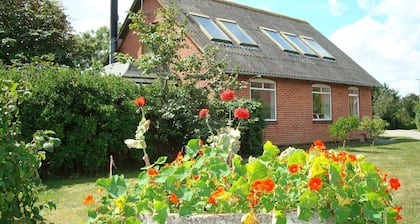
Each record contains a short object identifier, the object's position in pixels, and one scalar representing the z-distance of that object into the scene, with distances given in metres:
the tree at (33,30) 19.73
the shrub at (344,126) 13.56
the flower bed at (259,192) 1.97
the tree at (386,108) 36.56
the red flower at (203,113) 2.82
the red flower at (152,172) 2.17
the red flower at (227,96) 2.71
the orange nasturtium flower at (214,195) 2.01
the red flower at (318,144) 2.45
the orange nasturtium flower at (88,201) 2.01
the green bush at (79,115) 7.63
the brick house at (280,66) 13.66
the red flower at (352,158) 2.29
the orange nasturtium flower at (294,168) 2.06
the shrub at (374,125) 14.33
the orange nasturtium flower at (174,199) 1.99
